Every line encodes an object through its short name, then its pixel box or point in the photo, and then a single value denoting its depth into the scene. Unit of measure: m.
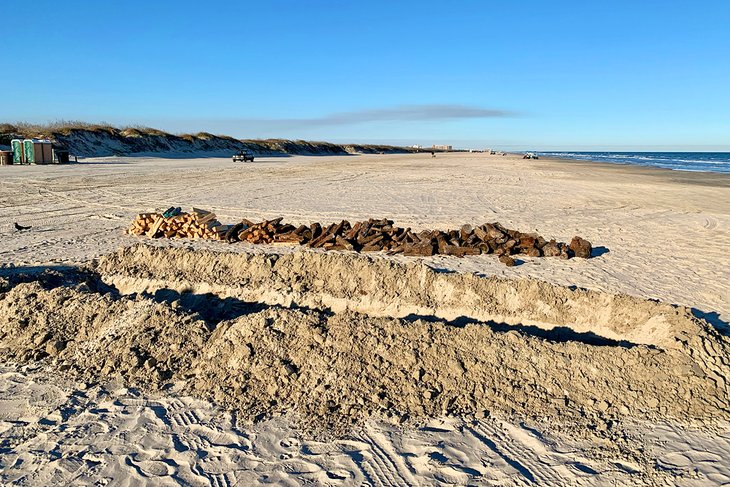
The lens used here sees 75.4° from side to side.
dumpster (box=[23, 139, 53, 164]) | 31.20
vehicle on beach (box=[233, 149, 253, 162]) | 43.78
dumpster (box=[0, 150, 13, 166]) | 30.95
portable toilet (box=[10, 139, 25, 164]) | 31.37
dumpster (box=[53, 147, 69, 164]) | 32.59
